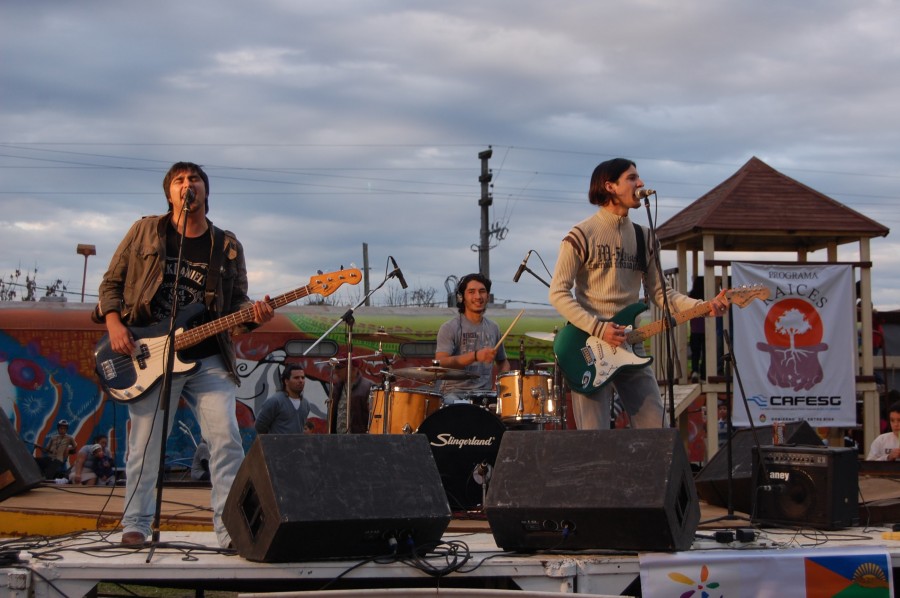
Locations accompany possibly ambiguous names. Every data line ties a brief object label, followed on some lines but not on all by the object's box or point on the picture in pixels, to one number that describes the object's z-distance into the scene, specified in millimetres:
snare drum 8352
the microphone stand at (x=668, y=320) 5754
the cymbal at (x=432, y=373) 8195
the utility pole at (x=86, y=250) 20189
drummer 8773
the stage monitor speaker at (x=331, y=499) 4406
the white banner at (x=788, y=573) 4699
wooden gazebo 12938
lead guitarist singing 6227
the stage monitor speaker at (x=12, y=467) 6555
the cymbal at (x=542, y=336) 9379
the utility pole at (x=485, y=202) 37906
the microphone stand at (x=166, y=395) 4992
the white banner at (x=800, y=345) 12664
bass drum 7387
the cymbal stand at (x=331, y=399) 10542
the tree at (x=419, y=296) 39506
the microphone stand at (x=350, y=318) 8741
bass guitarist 5316
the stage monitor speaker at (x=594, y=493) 4621
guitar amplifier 5789
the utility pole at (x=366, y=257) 47562
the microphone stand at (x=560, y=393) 8022
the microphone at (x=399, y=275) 8902
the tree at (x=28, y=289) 30006
